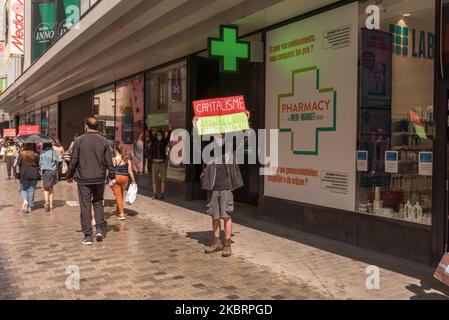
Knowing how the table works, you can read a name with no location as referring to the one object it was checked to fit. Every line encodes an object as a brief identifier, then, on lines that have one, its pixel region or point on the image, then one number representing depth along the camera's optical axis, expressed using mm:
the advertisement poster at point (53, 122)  26969
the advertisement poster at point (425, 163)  5688
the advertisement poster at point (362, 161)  6680
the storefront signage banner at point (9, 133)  26953
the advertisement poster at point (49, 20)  14480
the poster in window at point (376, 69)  6594
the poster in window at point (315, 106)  6898
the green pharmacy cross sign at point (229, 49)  7785
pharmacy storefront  5742
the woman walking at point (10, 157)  18031
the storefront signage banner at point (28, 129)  19391
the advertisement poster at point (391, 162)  6301
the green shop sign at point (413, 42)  5816
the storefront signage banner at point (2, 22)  32500
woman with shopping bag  8656
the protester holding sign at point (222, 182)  6172
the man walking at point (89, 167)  6754
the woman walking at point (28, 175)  9695
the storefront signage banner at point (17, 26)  25072
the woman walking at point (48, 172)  9883
